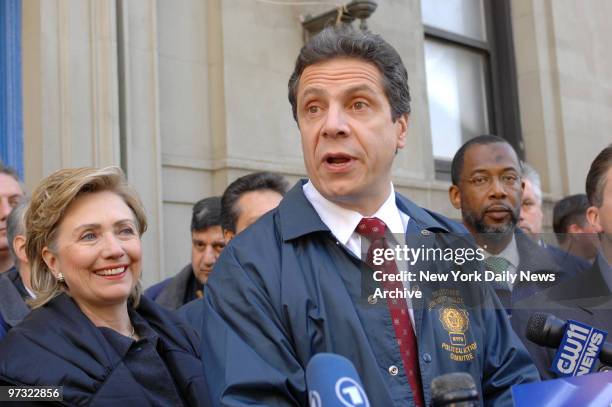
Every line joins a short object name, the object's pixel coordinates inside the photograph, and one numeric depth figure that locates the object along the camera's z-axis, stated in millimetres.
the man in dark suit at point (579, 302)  2379
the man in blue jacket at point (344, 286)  2262
